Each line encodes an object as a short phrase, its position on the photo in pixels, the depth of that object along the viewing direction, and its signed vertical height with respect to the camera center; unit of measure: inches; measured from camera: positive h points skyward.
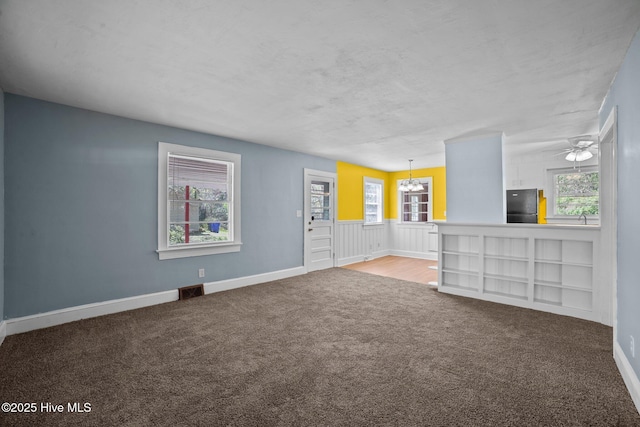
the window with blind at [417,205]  313.4 +8.5
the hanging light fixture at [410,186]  277.0 +25.3
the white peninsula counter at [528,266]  139.8 -29.9
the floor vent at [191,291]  166.9 -45.9
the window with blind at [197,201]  161.0 +6.8
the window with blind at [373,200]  311.7 +13.8
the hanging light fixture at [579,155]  166.1 +32.8
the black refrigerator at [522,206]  171.9 +3.9
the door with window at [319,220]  240.7 -6.2
